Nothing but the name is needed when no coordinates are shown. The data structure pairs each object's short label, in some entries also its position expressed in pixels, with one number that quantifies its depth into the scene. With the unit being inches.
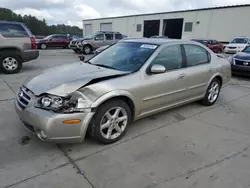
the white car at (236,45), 717.3
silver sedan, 104.0
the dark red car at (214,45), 746.8
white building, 992.8
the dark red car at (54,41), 810.8
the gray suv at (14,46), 283.3
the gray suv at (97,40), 617.6
